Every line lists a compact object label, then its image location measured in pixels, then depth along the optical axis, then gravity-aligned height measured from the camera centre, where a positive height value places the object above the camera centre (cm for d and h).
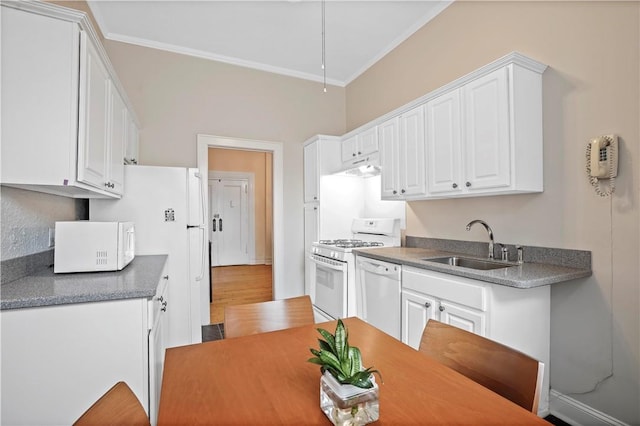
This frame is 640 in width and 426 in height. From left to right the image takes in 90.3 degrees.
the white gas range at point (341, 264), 303 -49
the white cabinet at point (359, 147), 330 +76
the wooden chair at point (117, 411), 66 -43
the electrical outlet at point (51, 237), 205 -14
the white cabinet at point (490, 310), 179 -57
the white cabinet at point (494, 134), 201 +55
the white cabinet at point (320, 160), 383 +68
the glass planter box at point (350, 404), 70 -42
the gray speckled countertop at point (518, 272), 167 -33
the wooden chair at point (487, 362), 89 -47
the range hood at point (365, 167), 327 +53
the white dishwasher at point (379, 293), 249 -66
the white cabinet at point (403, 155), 271 +55
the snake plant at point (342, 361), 72 -35
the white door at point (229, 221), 738 -13
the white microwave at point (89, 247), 183 -18
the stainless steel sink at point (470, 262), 231 -36
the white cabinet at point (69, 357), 129 -61
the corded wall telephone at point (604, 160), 174 +31
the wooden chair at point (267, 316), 149 -49
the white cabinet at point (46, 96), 143 +56
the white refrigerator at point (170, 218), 260 -2
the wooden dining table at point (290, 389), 76 -48
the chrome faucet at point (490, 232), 236 -12
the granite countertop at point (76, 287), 133 -34
